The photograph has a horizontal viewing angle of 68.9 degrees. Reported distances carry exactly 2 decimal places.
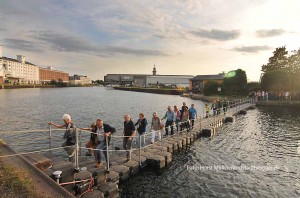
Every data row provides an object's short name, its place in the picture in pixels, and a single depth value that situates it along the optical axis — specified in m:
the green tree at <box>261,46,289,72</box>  78.31
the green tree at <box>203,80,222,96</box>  74.88
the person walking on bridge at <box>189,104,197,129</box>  19.51
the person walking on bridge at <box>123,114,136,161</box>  11.45
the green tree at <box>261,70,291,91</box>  55.94
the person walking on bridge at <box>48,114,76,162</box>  9.94
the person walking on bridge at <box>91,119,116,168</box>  10.10
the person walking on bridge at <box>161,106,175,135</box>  16.86
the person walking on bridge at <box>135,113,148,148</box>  13.55
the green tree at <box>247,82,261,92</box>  69.46
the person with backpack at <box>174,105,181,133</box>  18.39
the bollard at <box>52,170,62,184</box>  7.64
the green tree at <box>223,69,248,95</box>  67.62
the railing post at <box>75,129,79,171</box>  8.89
